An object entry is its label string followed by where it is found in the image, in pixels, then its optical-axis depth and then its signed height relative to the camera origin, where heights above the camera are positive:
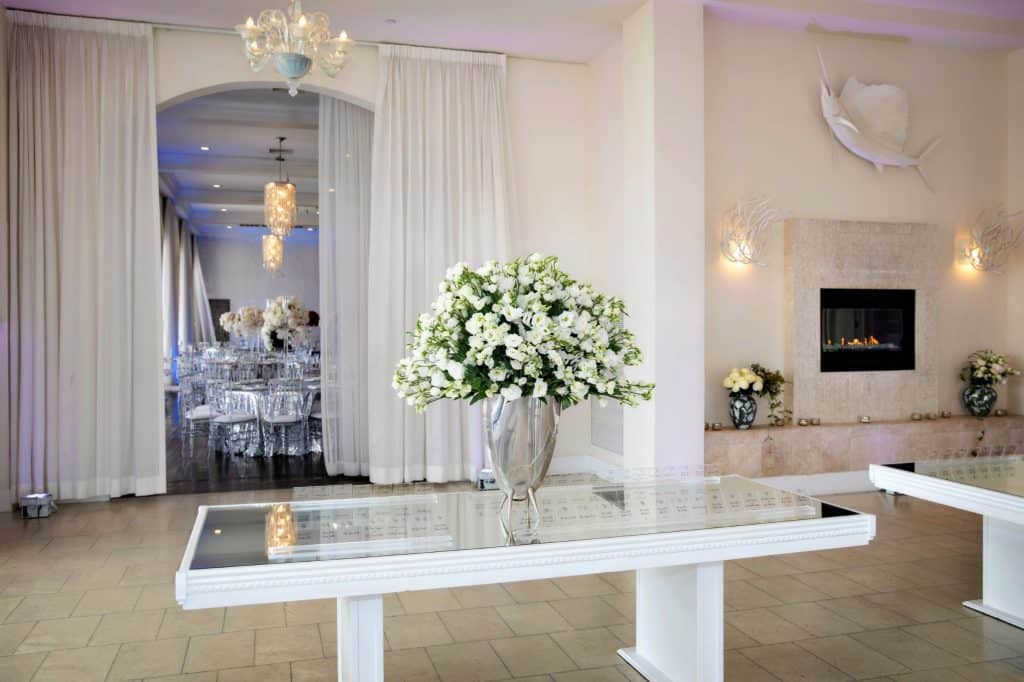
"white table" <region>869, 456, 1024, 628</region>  3.44 -0.68
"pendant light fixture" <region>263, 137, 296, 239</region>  11.09 +1.67
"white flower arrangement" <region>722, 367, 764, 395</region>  6.68 -0.38
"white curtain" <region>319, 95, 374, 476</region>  7.72 +0.51
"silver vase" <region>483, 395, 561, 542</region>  2.79 -0.36
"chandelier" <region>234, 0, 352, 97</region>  4.14 +1.51
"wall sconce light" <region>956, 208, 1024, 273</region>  7.59 +0.81
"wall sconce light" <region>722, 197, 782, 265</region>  6.89 +0.82
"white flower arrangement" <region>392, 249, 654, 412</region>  2.66 -0.02
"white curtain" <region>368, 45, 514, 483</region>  7.29 +1.06
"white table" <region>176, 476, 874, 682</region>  2.34 -0.63
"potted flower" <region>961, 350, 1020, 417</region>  7.43 -0.40
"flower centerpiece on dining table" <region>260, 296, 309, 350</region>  10.38 +0.18
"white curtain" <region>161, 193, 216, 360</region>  14.38 +0.81
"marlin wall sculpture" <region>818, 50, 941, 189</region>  7.14 +1.81
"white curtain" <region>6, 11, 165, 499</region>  6.47 +0.57
